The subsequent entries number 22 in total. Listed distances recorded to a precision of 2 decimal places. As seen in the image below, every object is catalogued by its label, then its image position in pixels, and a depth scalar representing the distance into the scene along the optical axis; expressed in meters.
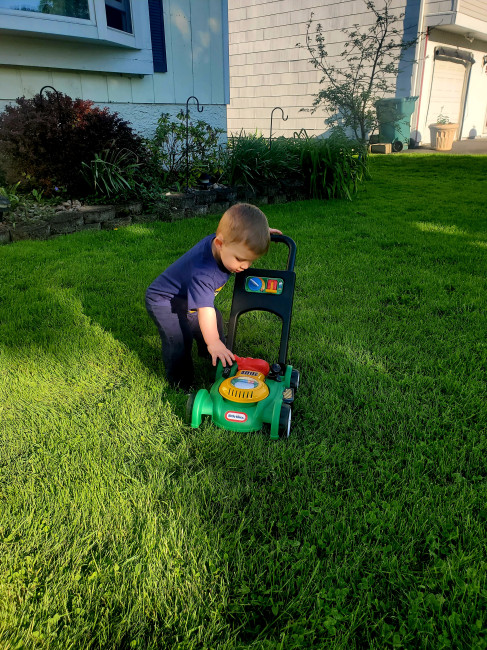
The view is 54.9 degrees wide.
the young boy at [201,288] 2.03
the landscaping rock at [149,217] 5.62
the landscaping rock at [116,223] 5.37
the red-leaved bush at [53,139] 5.10
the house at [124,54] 5.46
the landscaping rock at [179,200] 5.87
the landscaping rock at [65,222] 4.97
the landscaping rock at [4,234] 4.62
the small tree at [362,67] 12.40
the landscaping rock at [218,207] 6.28
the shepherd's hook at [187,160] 6.35
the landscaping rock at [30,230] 4.72
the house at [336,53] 13.20
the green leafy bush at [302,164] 6.71
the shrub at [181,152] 6.51
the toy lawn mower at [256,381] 2.04
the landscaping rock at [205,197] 6.15
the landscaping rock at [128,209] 5.47
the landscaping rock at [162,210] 5.72
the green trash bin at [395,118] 13.07
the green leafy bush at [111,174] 5.40
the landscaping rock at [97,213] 5.23
